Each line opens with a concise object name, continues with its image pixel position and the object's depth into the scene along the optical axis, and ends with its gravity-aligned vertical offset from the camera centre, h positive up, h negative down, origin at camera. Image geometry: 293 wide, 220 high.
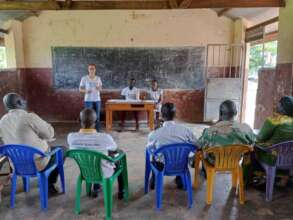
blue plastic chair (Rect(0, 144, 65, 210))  2.26 -0.81
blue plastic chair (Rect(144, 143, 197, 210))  2.31 -0.81
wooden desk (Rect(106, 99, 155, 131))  5.20 -0.62
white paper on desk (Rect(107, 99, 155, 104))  5.23 -0.53
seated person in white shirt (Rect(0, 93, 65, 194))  2.36 -0.48
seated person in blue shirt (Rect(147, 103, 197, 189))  2.40 -0.54
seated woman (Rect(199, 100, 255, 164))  2.41 -0.53
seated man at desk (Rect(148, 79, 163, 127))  5.69 -0.46
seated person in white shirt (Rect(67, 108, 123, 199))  2.20 -0.55
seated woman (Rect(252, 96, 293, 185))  2.51 -0.53
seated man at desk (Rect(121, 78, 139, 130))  5.68 -0.37
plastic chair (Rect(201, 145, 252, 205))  2.33 -0.81
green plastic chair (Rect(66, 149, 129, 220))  2.15 -0.83
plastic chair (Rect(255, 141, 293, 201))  2.48 -0.84
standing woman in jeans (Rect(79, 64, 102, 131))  5.02 -0.25
